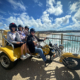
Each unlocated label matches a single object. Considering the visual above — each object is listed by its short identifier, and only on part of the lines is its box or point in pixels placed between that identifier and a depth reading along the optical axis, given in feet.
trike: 6.87
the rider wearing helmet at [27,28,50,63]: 7.43
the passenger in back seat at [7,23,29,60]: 7.52
